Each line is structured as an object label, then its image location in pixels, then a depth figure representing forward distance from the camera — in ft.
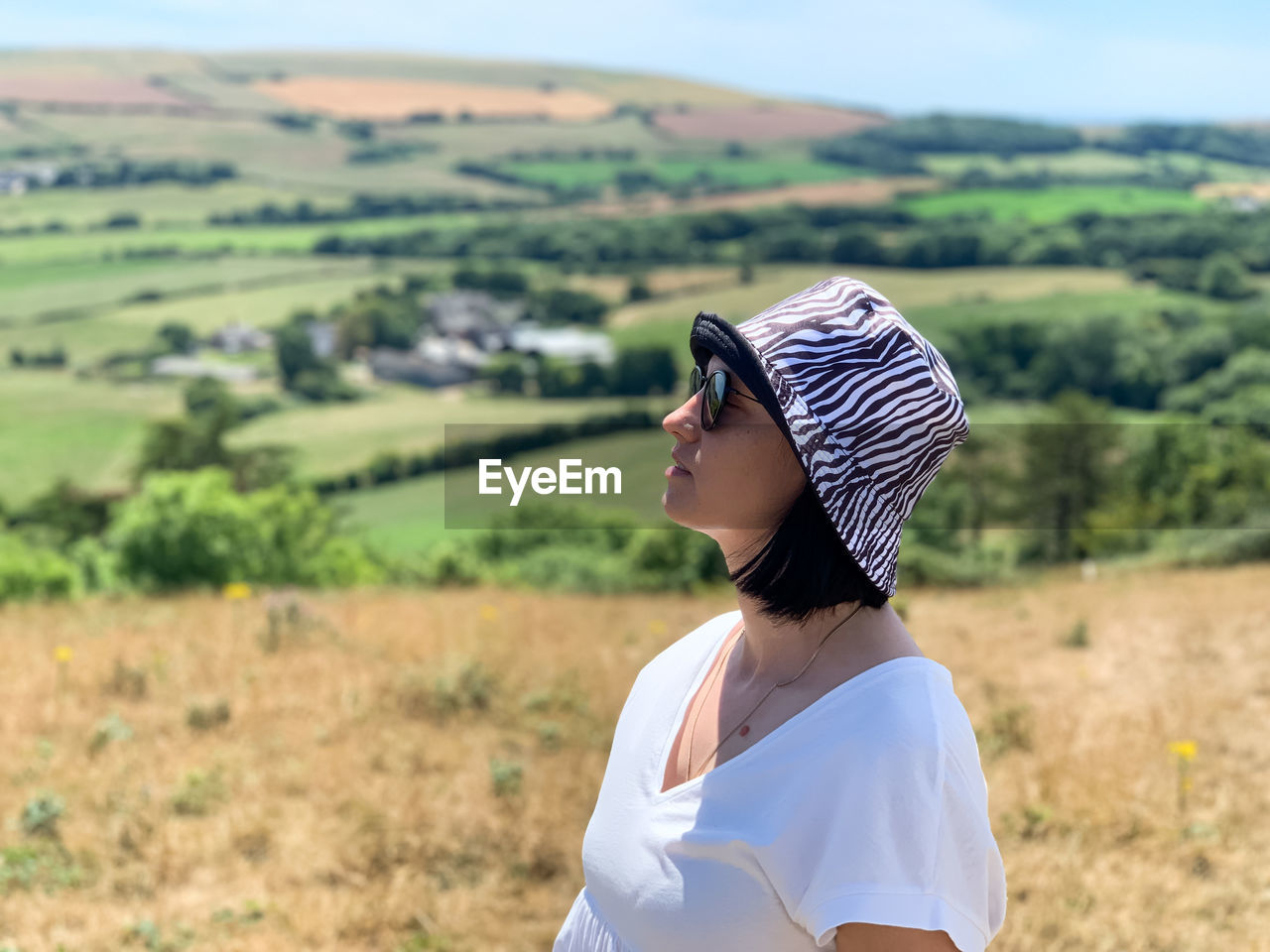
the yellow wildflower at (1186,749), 14.64
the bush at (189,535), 54.60
